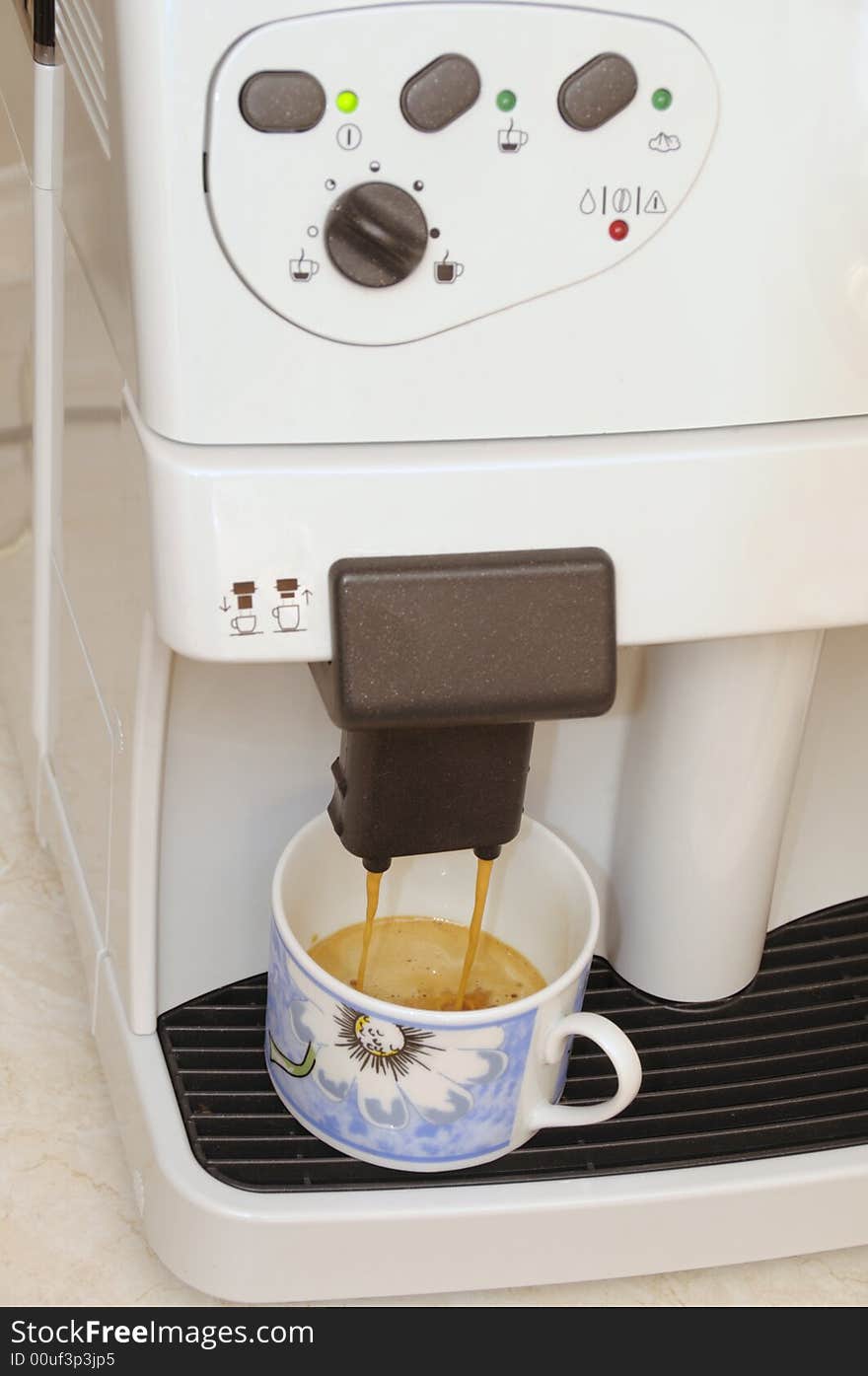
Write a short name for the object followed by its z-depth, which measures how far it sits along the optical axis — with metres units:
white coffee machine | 0.88
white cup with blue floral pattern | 1.07
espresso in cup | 1.16
